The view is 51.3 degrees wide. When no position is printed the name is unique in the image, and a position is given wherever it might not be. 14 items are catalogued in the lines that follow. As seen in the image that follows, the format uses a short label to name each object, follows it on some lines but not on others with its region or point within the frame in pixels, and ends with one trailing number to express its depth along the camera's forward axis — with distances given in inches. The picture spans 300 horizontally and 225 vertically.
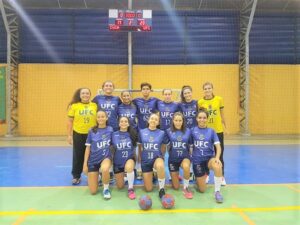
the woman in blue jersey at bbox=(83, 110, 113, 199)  202.5
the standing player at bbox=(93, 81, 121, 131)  227.5
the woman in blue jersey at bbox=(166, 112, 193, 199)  207.3
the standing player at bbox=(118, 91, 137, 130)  228.5
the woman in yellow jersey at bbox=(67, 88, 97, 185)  225.5
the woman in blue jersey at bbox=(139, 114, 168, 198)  204.2
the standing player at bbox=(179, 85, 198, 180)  228.4
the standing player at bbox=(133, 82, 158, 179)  235.5
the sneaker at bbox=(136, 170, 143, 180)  241.7
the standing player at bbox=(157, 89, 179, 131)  229.6
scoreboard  489.7
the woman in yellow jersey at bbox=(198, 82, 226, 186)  227.6
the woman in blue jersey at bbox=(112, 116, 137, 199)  206.8
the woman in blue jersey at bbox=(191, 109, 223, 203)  203.5
